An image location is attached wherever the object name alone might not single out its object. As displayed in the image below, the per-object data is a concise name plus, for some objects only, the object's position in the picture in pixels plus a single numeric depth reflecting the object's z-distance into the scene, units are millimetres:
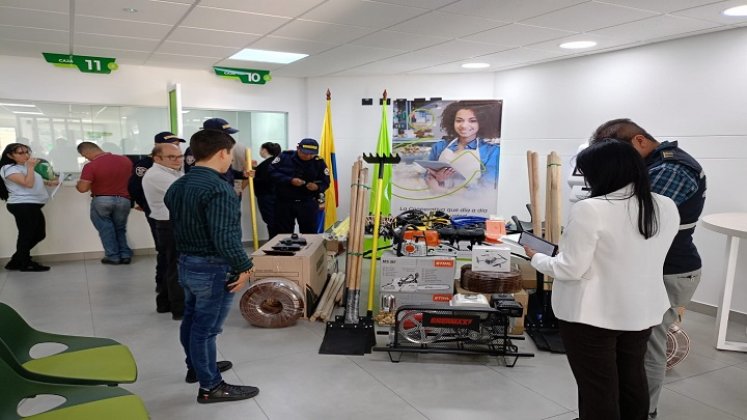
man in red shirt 5684
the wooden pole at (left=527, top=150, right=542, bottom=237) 3904
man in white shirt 3695
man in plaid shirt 2197
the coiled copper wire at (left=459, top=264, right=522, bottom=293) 3635
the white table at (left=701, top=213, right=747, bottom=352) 3211
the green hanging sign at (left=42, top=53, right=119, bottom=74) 5492
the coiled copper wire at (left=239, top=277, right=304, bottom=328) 3875
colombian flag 6715
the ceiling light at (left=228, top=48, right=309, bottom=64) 5492
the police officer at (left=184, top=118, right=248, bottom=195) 4695
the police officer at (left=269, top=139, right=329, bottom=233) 5324
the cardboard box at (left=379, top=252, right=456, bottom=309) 3742
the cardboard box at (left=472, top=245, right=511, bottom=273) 3662
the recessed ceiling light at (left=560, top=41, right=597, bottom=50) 4754
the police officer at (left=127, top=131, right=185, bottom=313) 3878
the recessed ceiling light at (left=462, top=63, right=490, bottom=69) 6102
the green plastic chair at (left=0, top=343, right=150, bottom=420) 1694
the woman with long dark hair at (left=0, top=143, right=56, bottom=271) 5355
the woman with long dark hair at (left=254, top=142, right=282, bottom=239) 5977
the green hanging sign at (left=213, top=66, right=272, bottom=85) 6457
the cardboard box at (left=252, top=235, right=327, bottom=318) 4020
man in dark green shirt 2338
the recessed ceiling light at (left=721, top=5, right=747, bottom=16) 3469
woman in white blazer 1726
